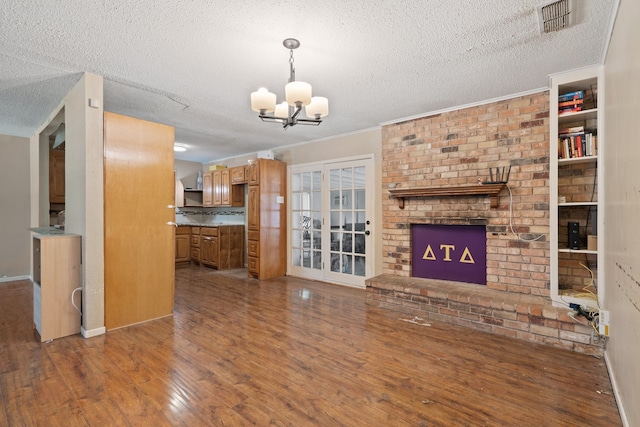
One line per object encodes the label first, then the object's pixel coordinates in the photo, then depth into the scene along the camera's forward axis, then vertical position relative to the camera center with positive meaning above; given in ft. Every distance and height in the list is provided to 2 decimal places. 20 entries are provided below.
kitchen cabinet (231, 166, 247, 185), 19.31 +2.36
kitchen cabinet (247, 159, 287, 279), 17.62 -0.48
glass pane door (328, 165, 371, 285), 15.64 -0.61
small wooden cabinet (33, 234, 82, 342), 9.00 -2.18
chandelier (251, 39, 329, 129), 7.18 +2.76
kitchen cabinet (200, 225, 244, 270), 20.26 -2.29
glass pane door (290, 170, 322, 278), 17.51 -0.48
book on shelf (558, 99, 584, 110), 9.18 +3.22
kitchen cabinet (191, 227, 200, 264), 21.79 -2.30
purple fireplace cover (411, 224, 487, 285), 11.81 -1.65
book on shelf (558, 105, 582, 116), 9.19 +3.05
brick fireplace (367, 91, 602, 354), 9.62 -0.10
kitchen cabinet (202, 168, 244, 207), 20.54 +1.48
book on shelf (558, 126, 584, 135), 9.18 +2.42
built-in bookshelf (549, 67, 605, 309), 8.88 +0.77
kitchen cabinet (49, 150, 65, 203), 16.44 +1.97
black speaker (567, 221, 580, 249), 9.10 -0.71
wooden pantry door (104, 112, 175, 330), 9.83 -0.27
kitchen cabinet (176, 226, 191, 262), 21.80 -2.24
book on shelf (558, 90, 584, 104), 9.16 +3.45
